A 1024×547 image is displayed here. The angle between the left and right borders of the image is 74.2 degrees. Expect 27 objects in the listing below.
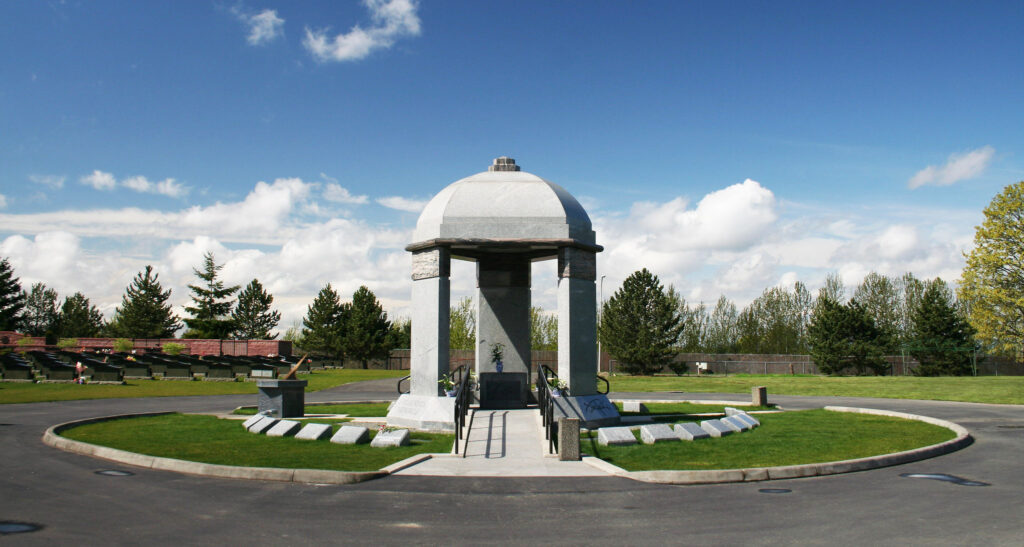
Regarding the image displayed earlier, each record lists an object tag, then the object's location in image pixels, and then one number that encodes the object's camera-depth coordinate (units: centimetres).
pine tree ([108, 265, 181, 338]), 7556
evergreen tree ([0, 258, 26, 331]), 6769
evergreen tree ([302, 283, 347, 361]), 6053
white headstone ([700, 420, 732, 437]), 1387
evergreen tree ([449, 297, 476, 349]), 6651
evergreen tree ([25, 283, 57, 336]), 9531
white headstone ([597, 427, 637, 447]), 1295
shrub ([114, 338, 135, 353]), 5472
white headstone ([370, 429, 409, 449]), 1278
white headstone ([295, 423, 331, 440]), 1355
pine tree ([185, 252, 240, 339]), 7612
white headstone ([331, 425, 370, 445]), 1310
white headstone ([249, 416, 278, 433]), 1478
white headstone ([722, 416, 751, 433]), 1455
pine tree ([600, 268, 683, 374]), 4600
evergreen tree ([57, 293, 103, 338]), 8144
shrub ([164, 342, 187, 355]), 5609
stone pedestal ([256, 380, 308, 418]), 1806
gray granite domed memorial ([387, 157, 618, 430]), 1568
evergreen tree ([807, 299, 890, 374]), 4606
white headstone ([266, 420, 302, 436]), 1402
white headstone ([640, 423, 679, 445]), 1309
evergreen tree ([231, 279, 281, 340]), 8300
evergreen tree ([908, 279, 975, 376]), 4600
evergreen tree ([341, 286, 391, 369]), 5822
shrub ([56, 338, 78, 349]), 5675
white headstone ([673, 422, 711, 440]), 1337
